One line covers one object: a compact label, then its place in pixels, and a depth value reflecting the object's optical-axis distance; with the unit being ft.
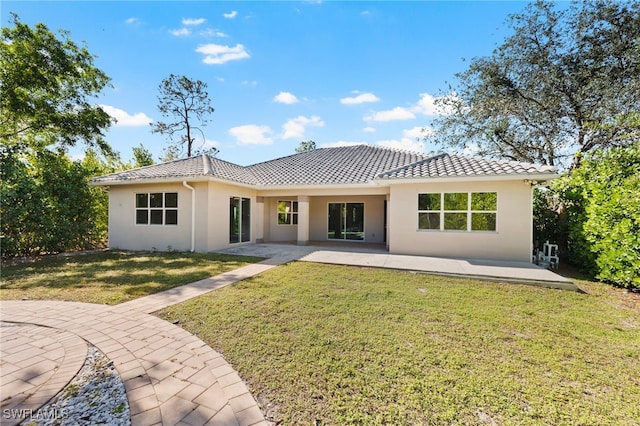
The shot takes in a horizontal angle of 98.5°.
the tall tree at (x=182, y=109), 83.71
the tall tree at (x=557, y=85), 43.16
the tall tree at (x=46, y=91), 40.75
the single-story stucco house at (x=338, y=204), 34.04
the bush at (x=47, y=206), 35.53
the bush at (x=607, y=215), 23.63
